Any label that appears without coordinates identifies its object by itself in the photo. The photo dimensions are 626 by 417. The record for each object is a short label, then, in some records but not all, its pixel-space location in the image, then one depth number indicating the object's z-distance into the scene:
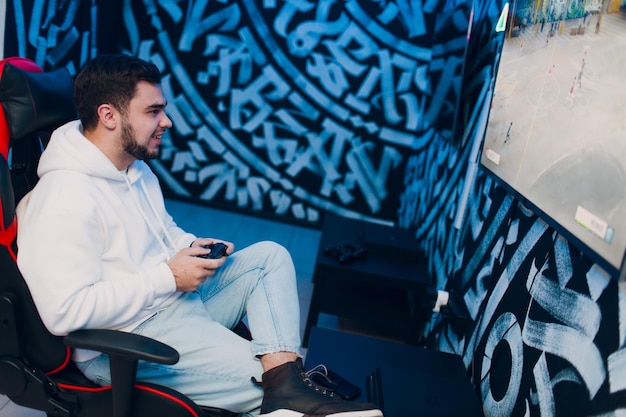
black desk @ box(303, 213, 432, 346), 2.26
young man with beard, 1.22
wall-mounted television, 0.92
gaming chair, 1.17
